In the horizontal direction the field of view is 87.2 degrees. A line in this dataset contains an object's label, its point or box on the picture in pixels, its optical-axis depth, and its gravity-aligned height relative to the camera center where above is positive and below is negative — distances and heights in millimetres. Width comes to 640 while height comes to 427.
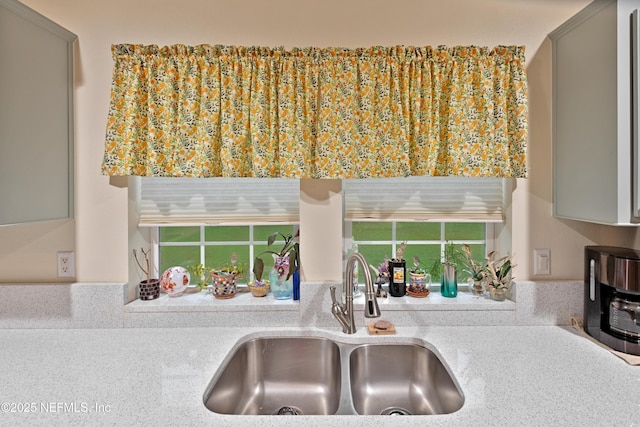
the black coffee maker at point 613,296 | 1278 -356
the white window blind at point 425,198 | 1679 +57
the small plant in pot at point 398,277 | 1661 -334
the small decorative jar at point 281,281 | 1635 -346
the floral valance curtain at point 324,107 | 1510 +463
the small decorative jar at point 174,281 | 1654 -349
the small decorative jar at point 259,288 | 1672 -390
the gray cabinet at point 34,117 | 1267 +388
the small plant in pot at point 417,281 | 1669 -357
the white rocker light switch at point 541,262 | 1603 -253
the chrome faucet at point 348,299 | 1265 -383
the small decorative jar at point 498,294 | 1597 -404
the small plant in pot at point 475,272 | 1664 -312
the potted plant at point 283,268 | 1589 -278
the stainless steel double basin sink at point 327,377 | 1332 -701
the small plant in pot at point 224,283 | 1660 -359
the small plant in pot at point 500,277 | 1598 -326
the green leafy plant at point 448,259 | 1737 -260
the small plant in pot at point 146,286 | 1624 -368
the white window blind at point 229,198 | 1692 +62
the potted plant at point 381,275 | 1646 -331
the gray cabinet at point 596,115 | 1211 +372
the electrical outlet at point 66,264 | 1572 -248
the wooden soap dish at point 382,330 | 1466 -528
